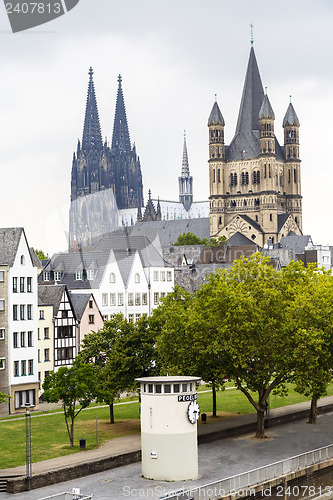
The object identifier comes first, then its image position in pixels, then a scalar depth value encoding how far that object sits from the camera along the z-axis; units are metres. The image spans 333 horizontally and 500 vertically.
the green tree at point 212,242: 187.25
